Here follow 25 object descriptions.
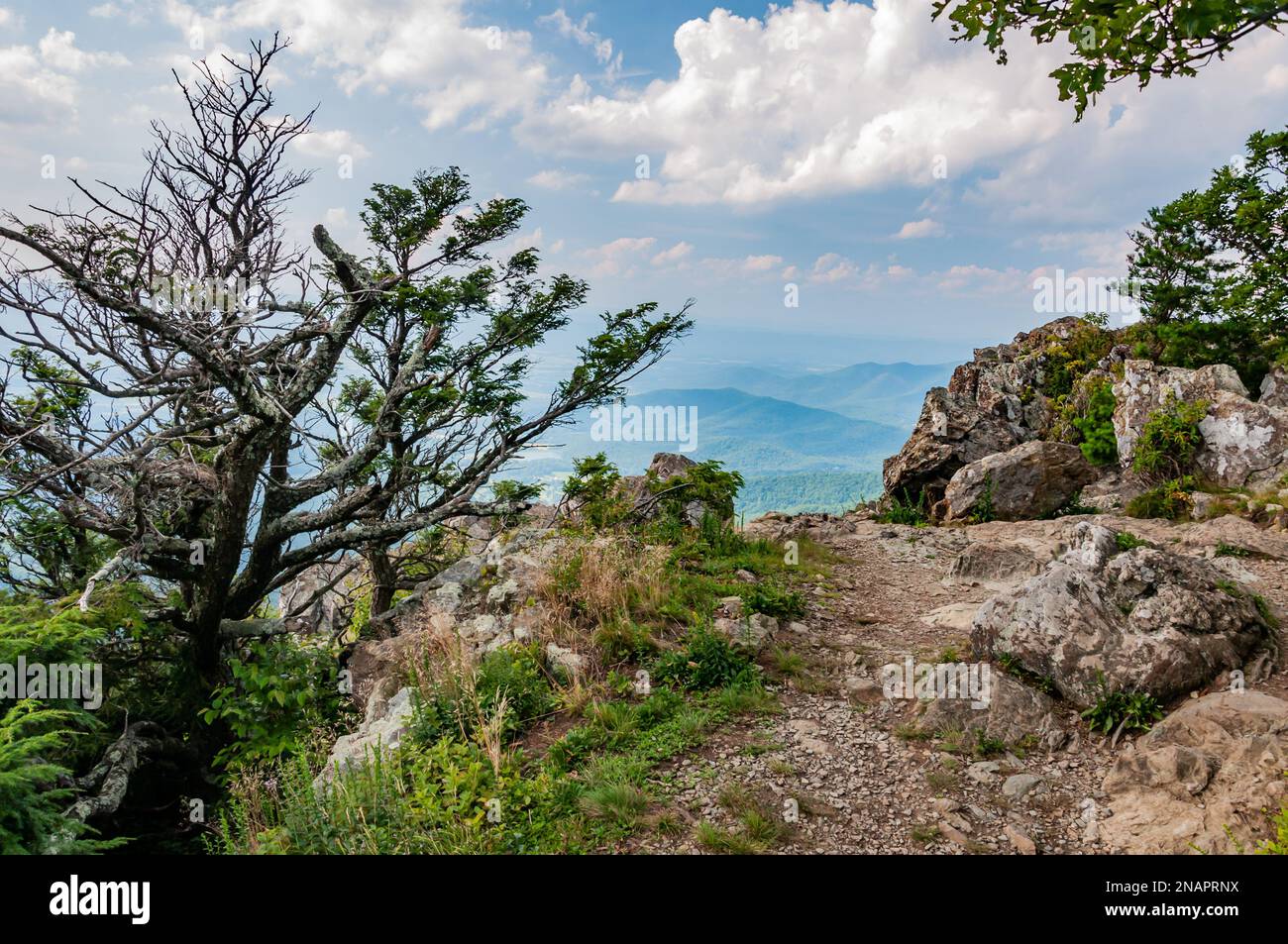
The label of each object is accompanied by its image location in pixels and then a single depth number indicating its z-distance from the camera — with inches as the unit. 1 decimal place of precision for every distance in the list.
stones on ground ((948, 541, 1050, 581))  380.5
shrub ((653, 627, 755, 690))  254.1
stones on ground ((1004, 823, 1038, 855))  164.7
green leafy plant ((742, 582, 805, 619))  313.6
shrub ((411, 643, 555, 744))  228.8
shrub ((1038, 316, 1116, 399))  688.4
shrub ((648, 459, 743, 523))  444.5
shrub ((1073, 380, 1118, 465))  583.8
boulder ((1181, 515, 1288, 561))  358.9
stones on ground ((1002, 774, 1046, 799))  187.5
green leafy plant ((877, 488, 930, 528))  586.7
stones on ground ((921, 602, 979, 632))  312.7
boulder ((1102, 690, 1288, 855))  157.2
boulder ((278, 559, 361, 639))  431.3
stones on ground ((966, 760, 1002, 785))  194.5
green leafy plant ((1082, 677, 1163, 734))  210.1
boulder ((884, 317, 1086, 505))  628.4
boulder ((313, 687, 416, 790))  224.8
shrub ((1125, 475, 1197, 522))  473.1
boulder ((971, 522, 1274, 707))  221.1
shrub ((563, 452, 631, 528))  431.8
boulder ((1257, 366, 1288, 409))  535.2
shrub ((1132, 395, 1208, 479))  522.0
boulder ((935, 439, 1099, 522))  545.0
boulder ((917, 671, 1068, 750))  213.8
